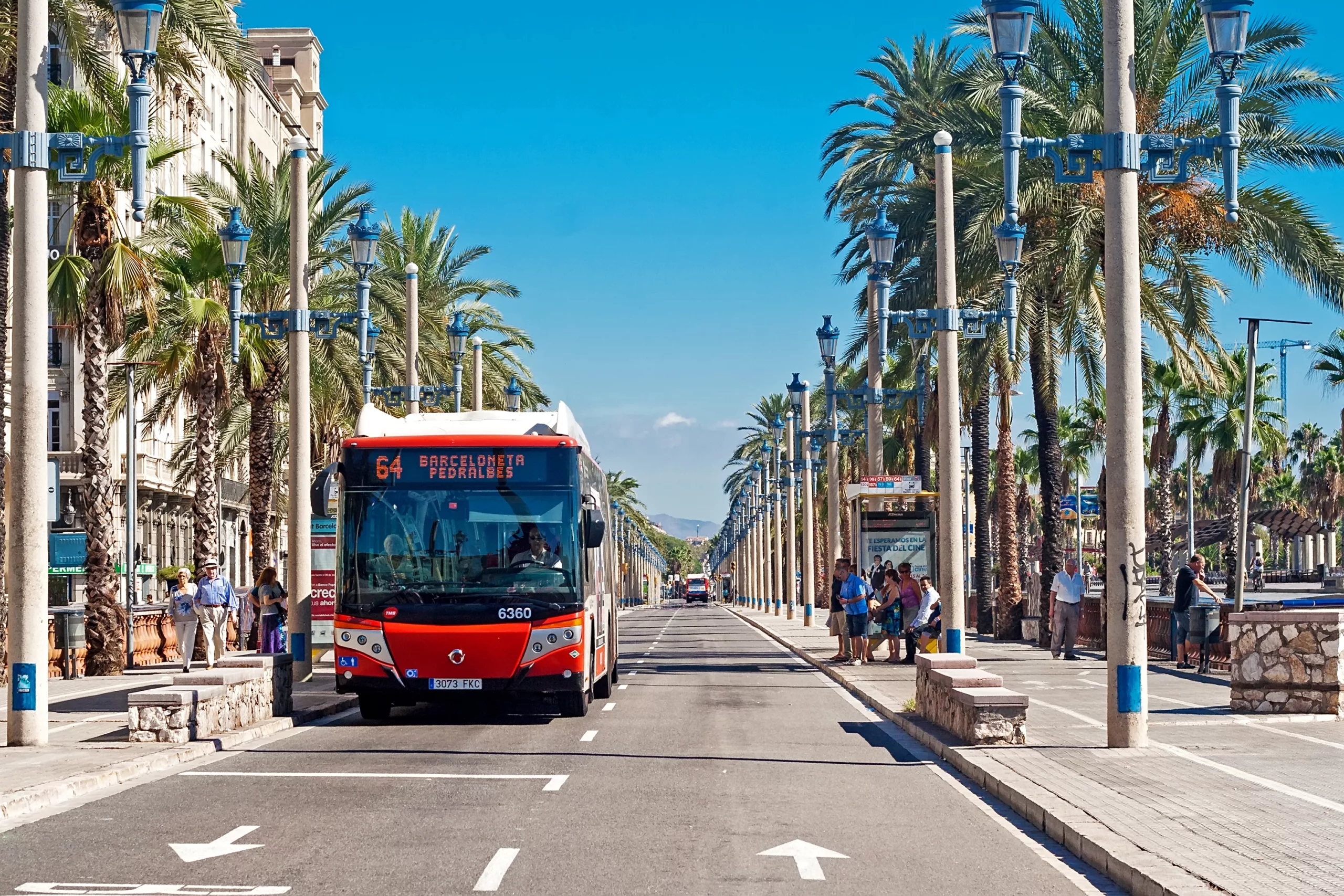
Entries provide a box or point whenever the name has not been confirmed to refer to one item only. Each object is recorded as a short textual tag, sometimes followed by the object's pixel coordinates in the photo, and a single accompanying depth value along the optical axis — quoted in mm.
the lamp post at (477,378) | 39781
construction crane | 63853
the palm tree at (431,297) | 41375
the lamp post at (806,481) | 47591
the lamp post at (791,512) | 65188
